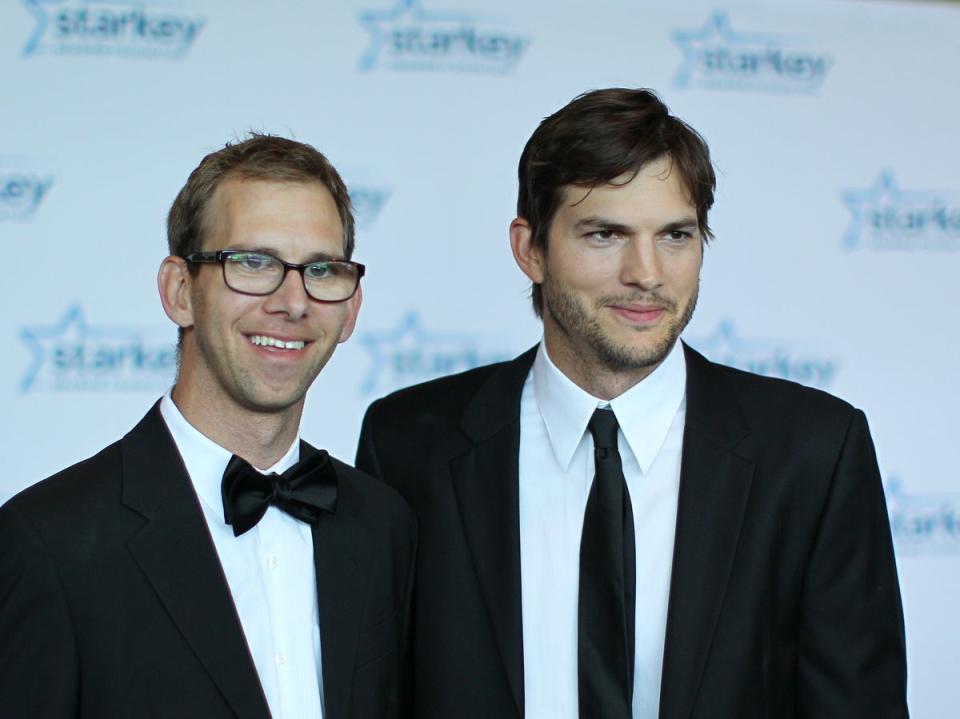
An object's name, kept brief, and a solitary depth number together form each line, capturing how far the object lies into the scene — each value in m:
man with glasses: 1.60
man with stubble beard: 1.94
